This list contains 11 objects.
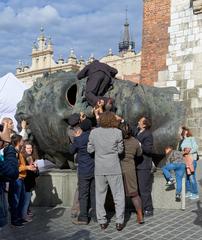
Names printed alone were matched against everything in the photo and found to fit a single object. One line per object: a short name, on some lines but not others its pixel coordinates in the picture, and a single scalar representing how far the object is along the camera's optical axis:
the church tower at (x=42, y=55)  53.59
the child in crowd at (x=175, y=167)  6.30
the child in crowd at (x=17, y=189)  5.58
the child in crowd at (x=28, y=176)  5.77
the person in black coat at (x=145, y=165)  5.75
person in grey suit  5.09
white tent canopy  9.02
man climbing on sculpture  6.06
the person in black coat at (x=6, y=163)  3.30
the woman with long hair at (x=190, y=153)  7.34
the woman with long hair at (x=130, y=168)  5.38
